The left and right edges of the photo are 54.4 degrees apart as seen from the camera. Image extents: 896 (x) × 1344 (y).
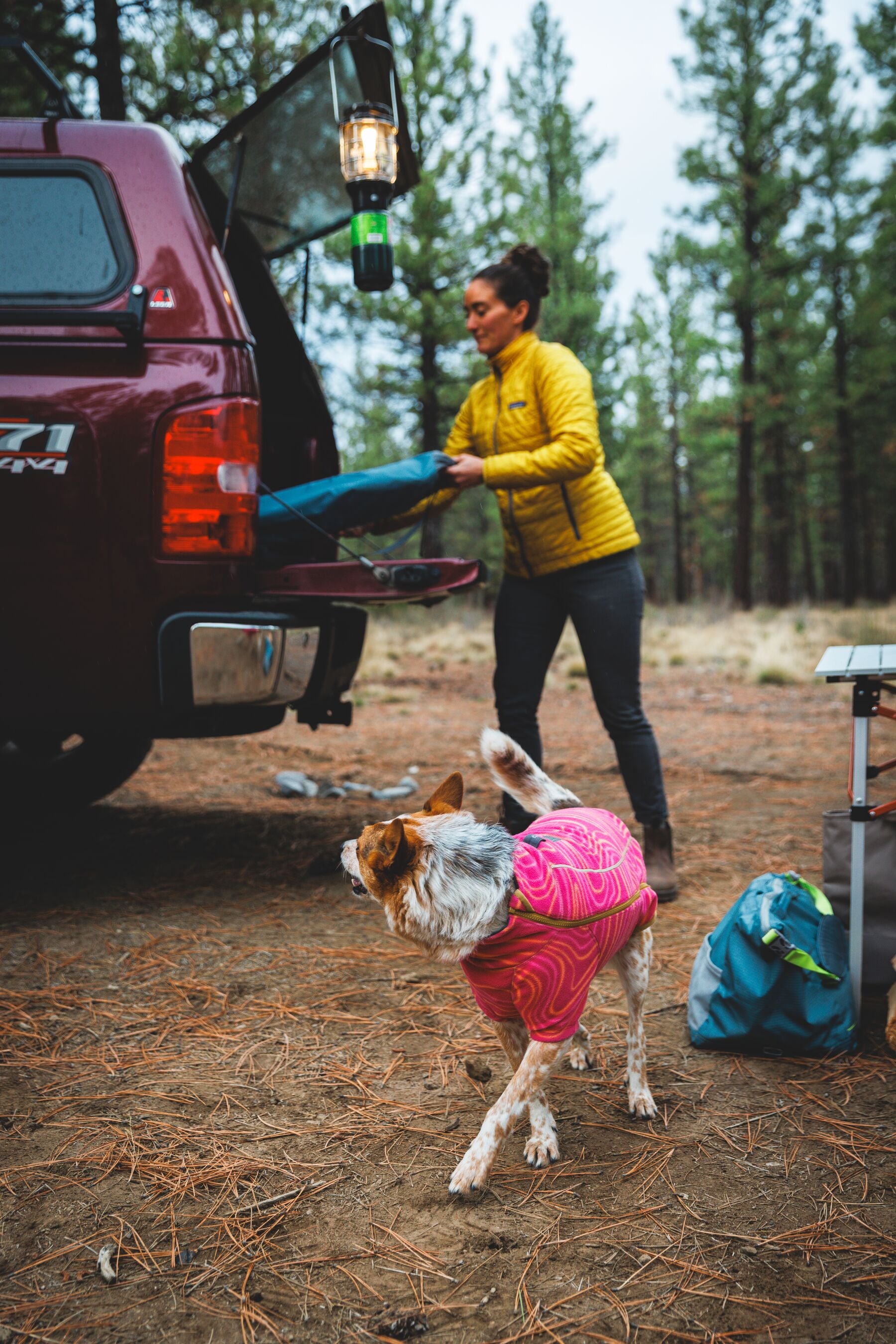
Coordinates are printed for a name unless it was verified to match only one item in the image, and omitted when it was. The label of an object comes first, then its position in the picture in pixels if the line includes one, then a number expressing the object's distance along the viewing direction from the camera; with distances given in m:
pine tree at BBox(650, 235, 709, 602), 23.50
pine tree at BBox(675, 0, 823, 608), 19.38
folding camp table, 2.41
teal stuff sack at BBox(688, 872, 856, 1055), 2.40
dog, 1.89
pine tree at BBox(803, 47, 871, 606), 20.59
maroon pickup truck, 2.89
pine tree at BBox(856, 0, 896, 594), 19.31
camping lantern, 3.50
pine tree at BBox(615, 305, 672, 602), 23.75
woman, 3.46
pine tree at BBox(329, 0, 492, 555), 15.12
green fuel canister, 3.49
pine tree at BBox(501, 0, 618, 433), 18.80
